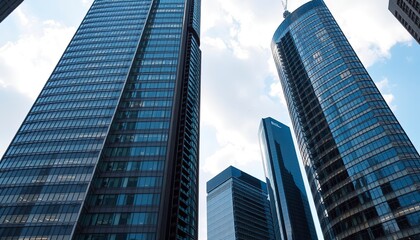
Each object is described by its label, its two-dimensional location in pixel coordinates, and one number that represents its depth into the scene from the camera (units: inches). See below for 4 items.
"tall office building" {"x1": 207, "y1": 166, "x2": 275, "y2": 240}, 7022.6
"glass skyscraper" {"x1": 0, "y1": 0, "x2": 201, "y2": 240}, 2438.5
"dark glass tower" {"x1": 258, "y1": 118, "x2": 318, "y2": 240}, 7666.8
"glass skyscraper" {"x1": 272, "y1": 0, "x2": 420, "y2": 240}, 2817.4
